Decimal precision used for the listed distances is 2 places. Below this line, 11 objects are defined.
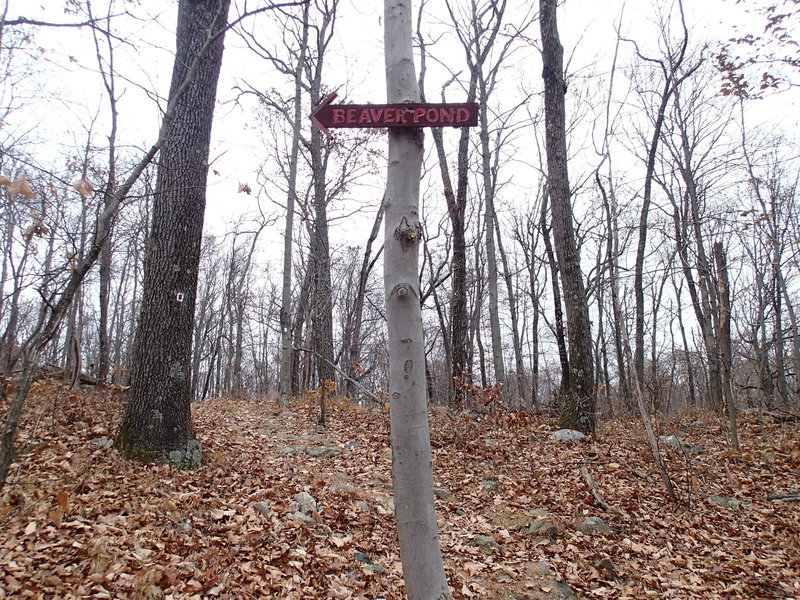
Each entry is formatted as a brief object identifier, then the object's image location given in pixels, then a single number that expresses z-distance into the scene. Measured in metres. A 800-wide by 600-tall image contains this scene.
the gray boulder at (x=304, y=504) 4.29
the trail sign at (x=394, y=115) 2.25
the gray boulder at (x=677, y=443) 6.72
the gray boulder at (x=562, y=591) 3.50
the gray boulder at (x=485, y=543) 4.15
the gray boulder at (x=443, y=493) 5.11
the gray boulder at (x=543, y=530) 4.32
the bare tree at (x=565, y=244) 7.20
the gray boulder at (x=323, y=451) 6.19
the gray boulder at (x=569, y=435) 6.82
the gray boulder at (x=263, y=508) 4.02
